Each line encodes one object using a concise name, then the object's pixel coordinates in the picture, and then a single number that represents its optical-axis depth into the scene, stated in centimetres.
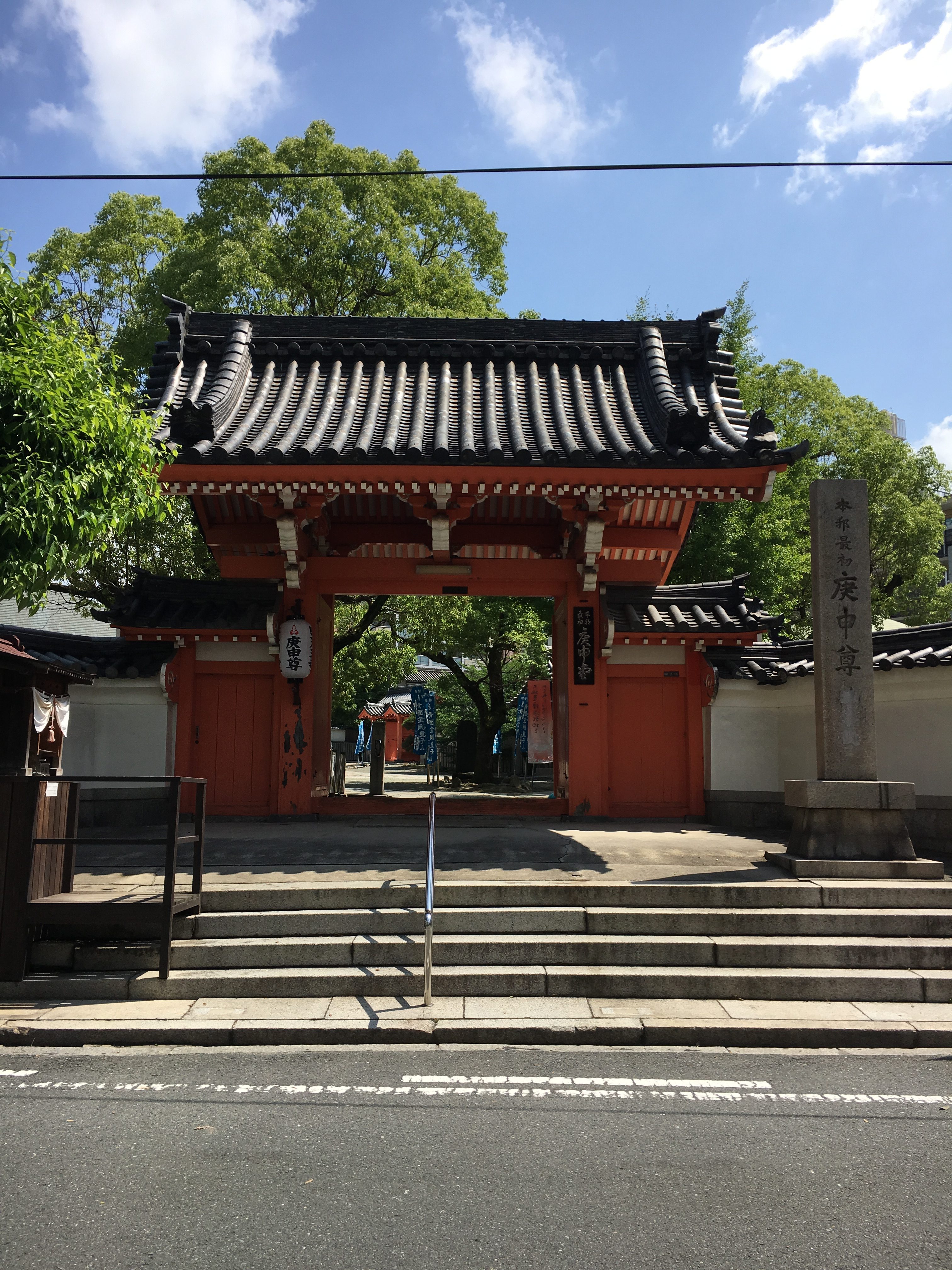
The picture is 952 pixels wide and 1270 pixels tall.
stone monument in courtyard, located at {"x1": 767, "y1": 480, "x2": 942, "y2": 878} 804
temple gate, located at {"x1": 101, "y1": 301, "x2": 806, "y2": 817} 1095
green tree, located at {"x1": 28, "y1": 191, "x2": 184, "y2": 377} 1844
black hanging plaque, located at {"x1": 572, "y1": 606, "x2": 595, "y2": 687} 1157
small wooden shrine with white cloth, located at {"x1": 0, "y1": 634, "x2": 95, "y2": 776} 670
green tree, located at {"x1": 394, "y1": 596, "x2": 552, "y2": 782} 1923
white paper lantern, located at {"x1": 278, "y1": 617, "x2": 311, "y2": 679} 1124
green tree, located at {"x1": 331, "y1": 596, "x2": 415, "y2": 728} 1848
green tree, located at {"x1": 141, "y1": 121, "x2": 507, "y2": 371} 1742
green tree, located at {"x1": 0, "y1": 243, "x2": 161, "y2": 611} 633
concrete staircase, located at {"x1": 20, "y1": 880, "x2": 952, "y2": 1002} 634
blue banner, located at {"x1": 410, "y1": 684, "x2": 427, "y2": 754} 2078
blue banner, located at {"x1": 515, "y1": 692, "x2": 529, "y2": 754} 2098
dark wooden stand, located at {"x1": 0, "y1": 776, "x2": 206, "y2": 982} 630
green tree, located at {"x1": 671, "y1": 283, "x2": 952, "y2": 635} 2209
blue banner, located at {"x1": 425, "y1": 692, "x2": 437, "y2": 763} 2067
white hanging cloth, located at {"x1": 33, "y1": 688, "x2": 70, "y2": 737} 705
